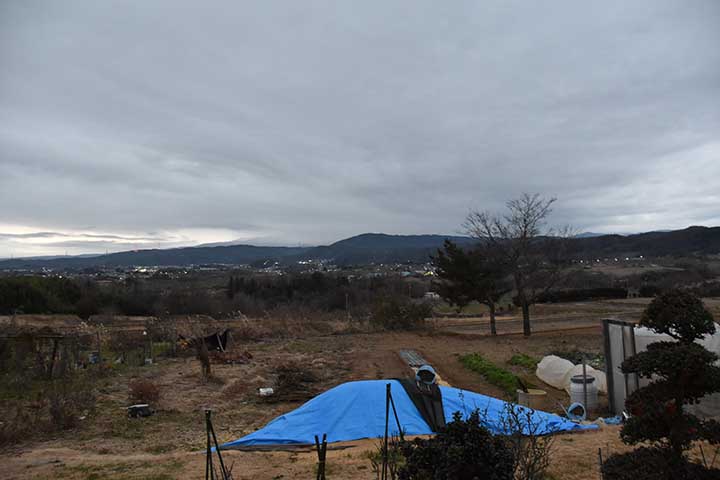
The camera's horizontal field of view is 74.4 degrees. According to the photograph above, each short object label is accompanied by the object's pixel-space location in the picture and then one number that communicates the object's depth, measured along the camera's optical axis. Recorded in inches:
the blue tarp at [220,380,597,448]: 293.6
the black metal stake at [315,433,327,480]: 151.0
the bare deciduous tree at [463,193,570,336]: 790.5
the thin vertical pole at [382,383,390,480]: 168.4
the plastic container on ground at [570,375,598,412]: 362.0
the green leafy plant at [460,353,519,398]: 451.2
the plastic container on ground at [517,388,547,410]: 376.2
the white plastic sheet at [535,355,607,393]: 404.5
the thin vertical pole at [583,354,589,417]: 357.9
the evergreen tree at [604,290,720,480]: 143.3
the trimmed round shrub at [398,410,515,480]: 118.1
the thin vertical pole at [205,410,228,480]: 183.7
